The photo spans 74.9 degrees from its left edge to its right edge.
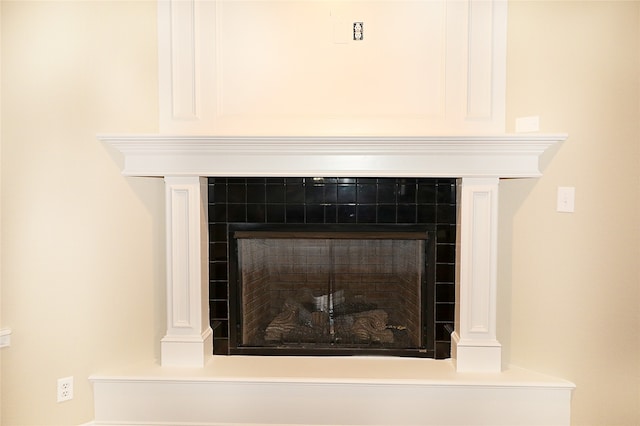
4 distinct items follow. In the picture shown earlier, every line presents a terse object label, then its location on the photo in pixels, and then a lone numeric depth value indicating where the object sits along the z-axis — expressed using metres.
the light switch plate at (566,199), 2.06
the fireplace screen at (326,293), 2.37
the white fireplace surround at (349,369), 2.04
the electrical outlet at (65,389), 2.12
